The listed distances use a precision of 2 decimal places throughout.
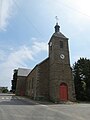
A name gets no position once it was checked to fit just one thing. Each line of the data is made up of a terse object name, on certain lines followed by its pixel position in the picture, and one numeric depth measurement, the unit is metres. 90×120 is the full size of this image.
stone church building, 13.35
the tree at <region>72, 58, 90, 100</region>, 15.24
